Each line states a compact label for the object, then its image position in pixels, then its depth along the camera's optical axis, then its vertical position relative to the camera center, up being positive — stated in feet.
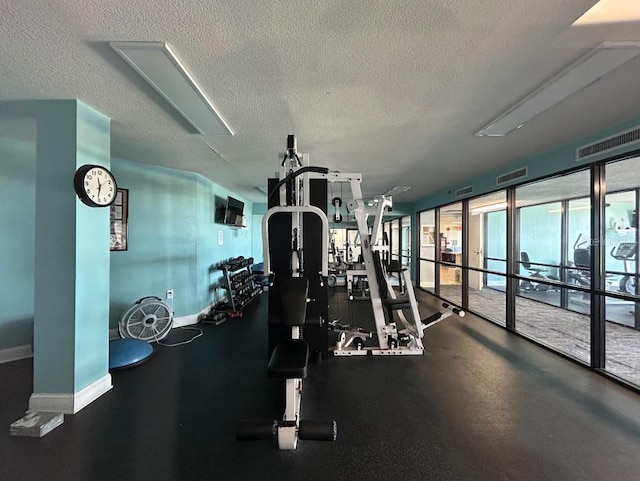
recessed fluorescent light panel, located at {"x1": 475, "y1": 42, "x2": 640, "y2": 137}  5.26 +3.62
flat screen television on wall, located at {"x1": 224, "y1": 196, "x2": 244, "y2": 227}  18.11 +2.07
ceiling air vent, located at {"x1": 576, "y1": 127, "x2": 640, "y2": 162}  8.16 +3.19
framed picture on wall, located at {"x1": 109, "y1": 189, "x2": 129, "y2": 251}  12.27 +0.88
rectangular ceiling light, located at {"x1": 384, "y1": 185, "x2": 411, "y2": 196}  19.05 +3.81
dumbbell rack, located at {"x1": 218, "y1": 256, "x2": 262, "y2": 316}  16.58 -2.72
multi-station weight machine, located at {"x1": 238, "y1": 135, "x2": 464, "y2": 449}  6.23 -1.45
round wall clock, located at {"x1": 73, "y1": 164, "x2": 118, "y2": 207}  7.11 +1.52
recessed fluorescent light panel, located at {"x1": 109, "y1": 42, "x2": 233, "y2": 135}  5.12 +3.57
